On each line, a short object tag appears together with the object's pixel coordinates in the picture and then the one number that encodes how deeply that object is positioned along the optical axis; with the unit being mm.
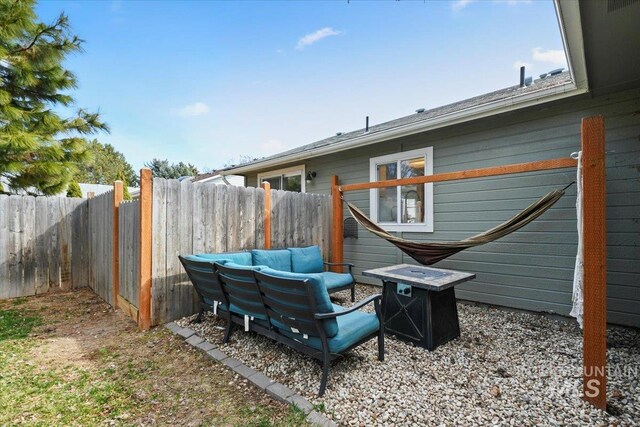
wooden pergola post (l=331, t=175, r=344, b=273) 5164
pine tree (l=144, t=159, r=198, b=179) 26438
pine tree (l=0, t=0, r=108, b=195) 5133
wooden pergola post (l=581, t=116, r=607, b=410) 1971
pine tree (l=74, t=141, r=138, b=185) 27672
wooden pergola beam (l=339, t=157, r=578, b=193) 2699
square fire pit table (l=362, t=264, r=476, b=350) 2920
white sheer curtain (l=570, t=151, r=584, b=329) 2230
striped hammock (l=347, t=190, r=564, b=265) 3246
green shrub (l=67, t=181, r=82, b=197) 8525
